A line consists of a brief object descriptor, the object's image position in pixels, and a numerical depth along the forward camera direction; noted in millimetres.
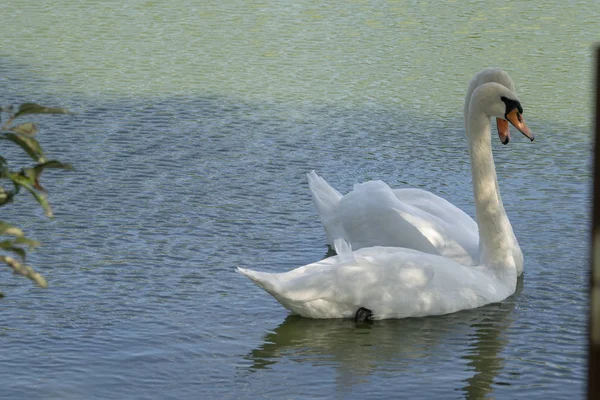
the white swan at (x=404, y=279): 11367
